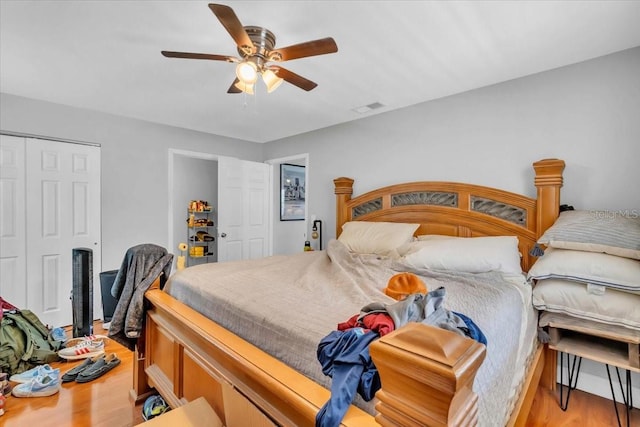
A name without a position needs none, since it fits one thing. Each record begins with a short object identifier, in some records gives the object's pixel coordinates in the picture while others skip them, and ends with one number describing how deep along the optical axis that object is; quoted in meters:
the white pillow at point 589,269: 1.64
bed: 0.59
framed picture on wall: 5.35
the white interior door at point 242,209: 4.34
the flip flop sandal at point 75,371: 2.29
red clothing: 0.88
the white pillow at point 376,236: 2.78
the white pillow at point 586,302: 1.65
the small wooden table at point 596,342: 1.68
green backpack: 2.29
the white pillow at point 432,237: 2.67
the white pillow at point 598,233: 1.71
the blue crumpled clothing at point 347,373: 0.77
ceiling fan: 1.63
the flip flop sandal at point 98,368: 2.28
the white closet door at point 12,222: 3.00
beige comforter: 1.07
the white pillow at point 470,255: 2.07
